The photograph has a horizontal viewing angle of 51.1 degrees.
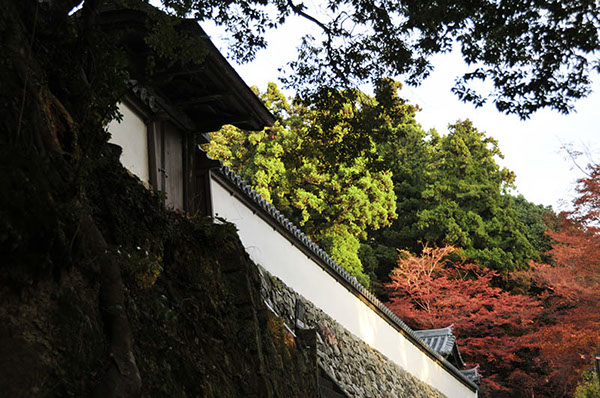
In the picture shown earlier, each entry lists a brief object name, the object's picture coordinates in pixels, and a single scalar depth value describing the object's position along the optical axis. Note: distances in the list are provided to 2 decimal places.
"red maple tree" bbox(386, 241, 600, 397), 25.06
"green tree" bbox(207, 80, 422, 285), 24.86
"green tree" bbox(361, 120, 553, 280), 30.98
